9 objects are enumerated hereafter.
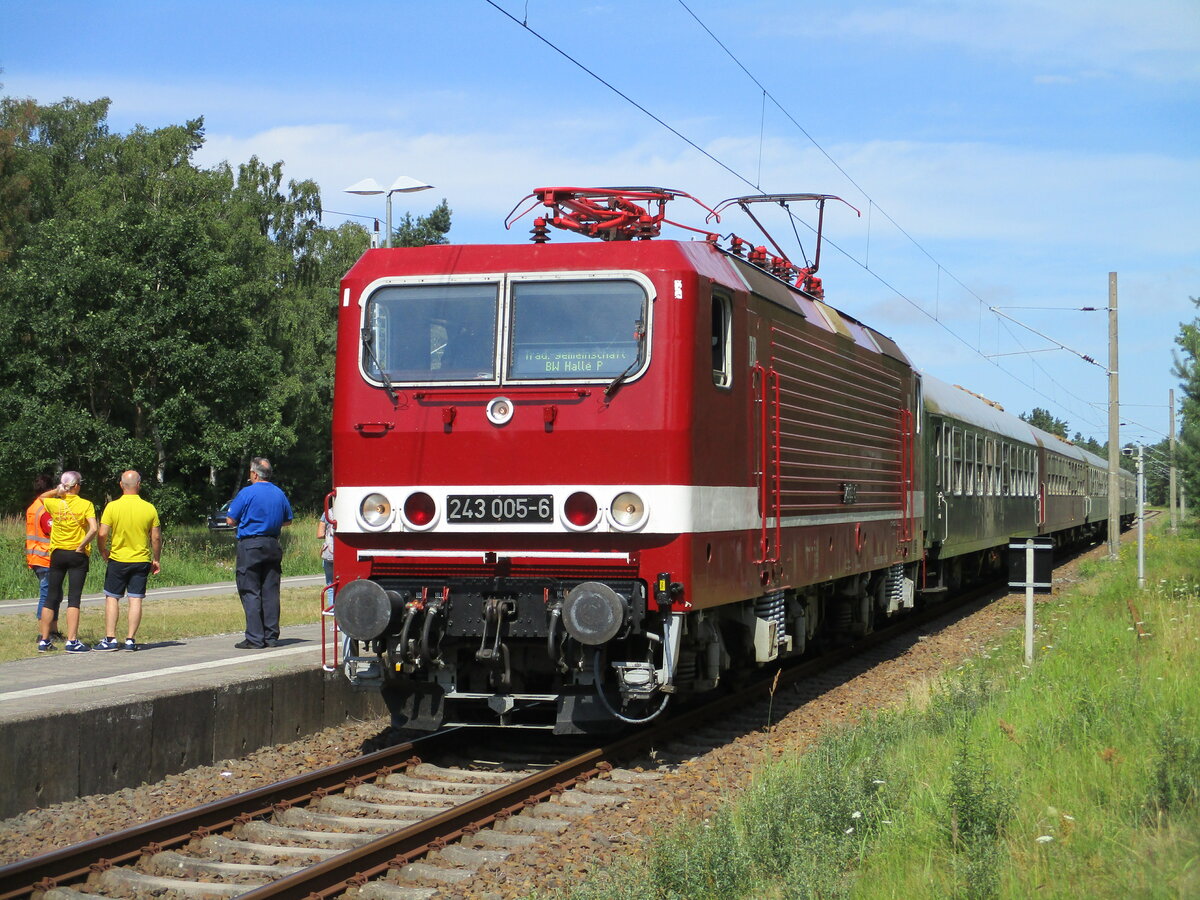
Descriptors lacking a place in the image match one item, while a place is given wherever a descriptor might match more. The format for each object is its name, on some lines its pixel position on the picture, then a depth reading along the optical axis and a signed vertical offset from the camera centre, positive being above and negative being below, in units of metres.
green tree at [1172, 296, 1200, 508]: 40.25 +3.47
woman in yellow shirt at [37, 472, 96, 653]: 12.13 -0.47
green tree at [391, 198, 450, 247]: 69.25 +14.02
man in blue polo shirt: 12.12 -0.55
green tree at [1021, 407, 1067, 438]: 146.25 +10.22
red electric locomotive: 8.36 +0.18
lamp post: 18.17 +4.22
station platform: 7.67 -1.42
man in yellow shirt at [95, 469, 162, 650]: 11.97 -0.54
